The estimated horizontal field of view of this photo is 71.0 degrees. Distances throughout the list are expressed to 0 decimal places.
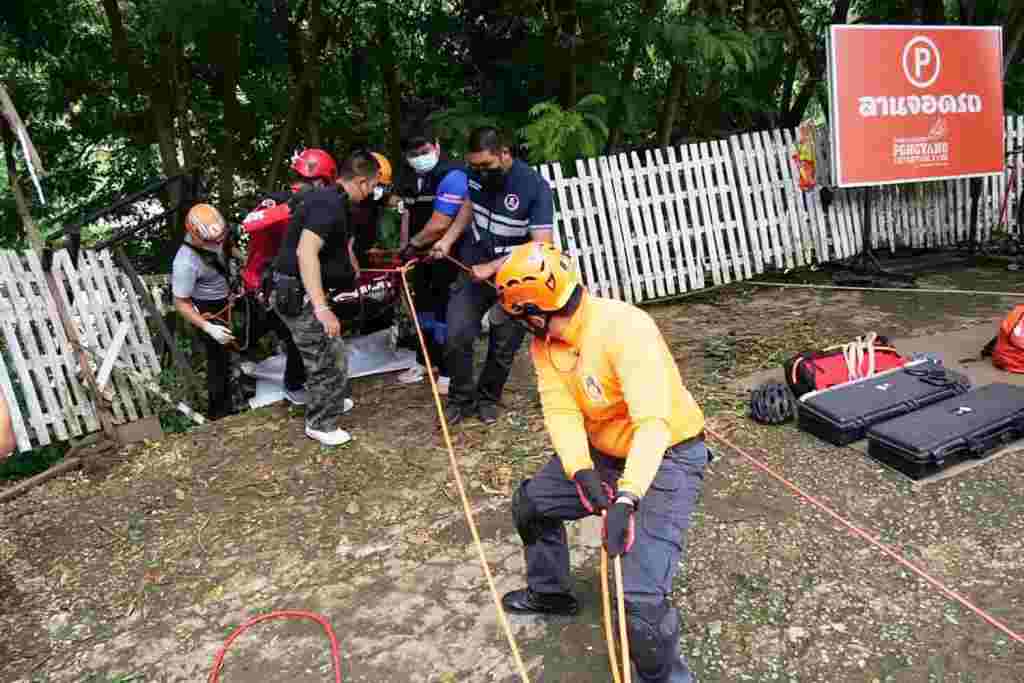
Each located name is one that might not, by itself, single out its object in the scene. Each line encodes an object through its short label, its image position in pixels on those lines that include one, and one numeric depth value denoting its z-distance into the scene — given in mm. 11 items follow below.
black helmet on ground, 4805
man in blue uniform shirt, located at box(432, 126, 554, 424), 4848
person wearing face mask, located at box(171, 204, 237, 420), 5281
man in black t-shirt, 4445
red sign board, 7473
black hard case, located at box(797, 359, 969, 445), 4449
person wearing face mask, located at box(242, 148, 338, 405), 5293
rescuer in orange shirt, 2508
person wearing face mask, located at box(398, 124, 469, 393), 5340
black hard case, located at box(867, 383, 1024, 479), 3996
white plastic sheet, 6039
